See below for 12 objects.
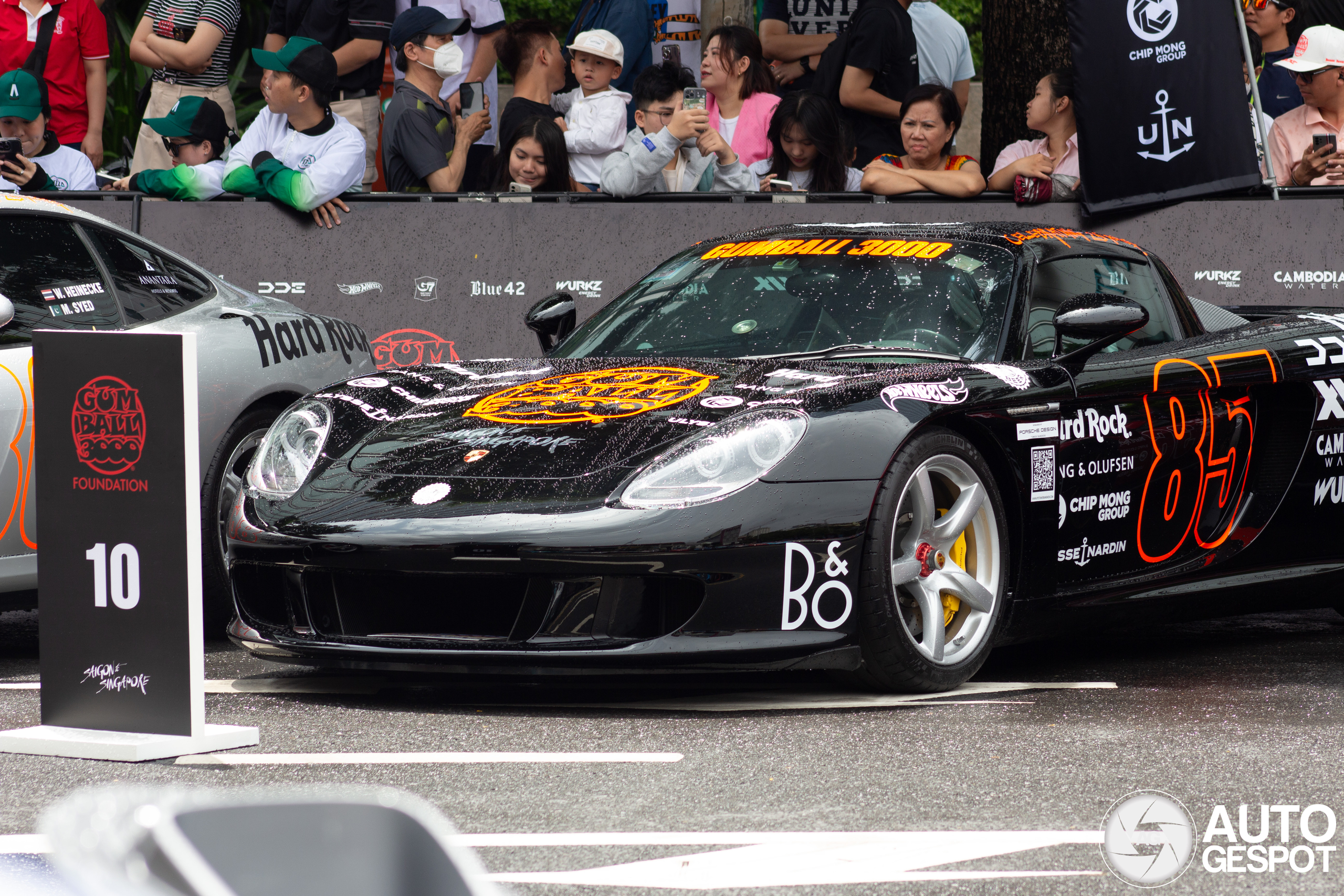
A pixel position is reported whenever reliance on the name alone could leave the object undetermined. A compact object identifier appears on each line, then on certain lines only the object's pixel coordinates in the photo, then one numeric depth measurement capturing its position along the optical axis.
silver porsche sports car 10.28
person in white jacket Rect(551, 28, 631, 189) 18.34
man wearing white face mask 17.98
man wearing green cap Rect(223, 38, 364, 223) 16.91
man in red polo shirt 20.33
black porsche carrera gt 8.69
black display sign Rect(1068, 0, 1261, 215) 16.56
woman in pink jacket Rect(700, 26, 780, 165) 18.97
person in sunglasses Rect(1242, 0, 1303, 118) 19.64
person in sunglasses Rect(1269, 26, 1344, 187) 16.73
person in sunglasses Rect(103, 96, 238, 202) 17.16
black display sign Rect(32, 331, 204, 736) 8.06
